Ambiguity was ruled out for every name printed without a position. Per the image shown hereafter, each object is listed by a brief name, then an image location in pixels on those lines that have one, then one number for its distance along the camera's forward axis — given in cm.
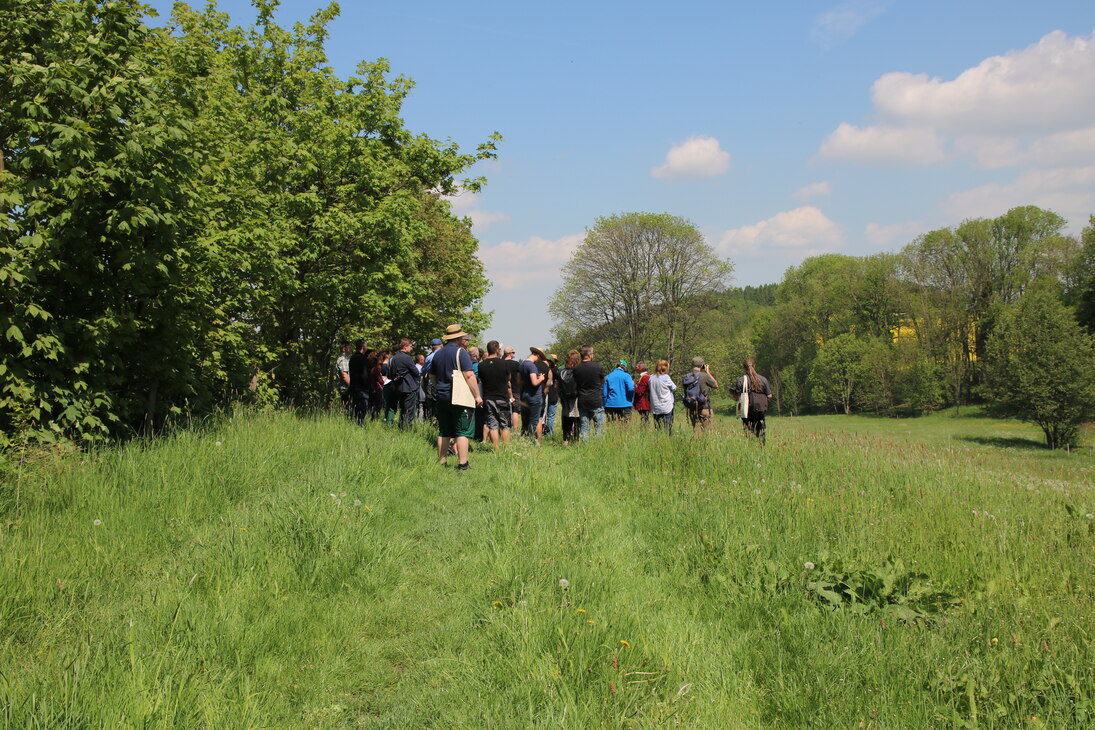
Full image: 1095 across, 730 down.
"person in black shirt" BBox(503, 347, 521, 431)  1201
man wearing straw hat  895
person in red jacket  1488
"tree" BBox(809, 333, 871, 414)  6034
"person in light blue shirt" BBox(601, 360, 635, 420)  1341
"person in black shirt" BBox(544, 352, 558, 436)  1325
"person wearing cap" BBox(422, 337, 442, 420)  1374
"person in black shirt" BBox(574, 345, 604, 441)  1231
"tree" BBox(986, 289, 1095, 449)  3569
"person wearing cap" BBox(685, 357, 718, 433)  1290
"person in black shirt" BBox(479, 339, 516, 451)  1065
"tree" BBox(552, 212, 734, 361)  5234
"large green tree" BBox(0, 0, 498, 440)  609
